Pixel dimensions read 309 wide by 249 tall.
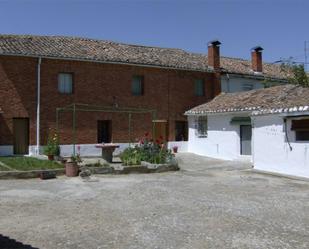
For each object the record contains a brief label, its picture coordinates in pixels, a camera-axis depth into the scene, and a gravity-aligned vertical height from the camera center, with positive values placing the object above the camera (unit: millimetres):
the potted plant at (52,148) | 14341 -639
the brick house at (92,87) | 15627 +2781
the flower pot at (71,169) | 11033 -1264
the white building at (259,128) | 11435 +253
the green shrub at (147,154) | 12613 -845
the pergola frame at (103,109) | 16248 +1431
